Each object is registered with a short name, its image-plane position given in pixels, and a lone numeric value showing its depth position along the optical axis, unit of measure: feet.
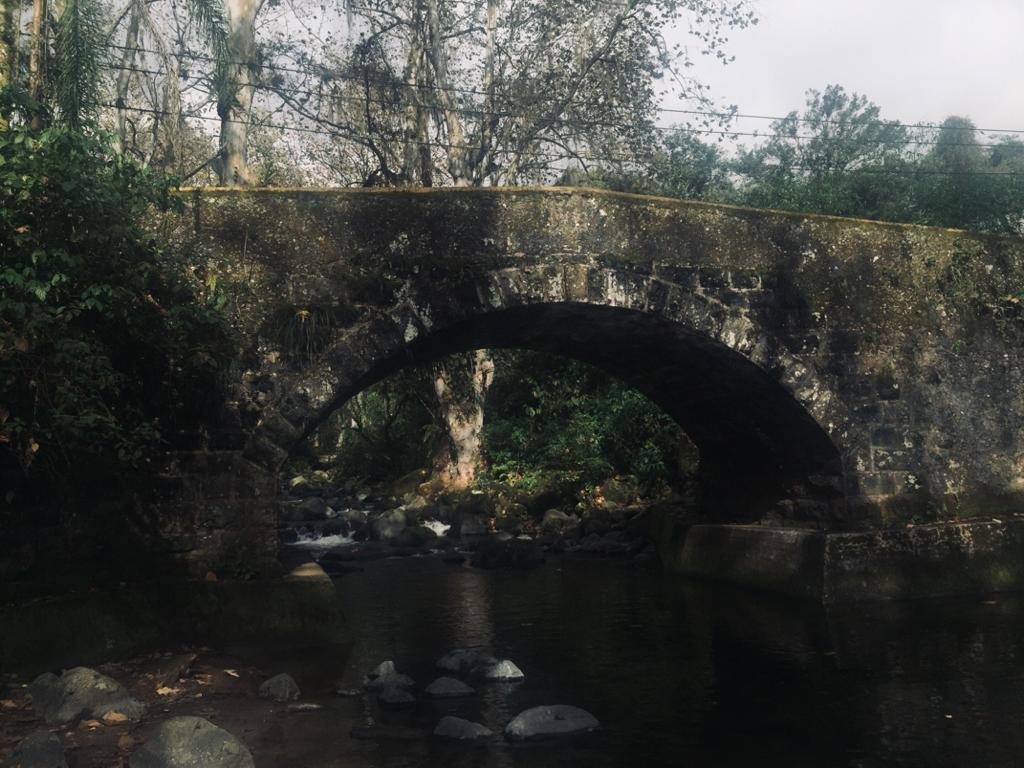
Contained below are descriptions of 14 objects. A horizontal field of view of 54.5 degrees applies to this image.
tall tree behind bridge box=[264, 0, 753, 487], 55.77
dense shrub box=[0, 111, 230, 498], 18.08
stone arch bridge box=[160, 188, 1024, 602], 24.49
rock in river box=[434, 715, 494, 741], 17.16
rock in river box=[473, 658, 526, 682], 21.62
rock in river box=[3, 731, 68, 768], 14.83
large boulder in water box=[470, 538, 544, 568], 39.42
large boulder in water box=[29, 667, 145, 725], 17.65
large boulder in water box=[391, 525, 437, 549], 46.70
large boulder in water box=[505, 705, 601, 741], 17.26
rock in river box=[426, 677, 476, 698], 20.21
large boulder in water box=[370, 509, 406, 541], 49.09
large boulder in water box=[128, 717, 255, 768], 14.55
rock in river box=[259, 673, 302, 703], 19.36
